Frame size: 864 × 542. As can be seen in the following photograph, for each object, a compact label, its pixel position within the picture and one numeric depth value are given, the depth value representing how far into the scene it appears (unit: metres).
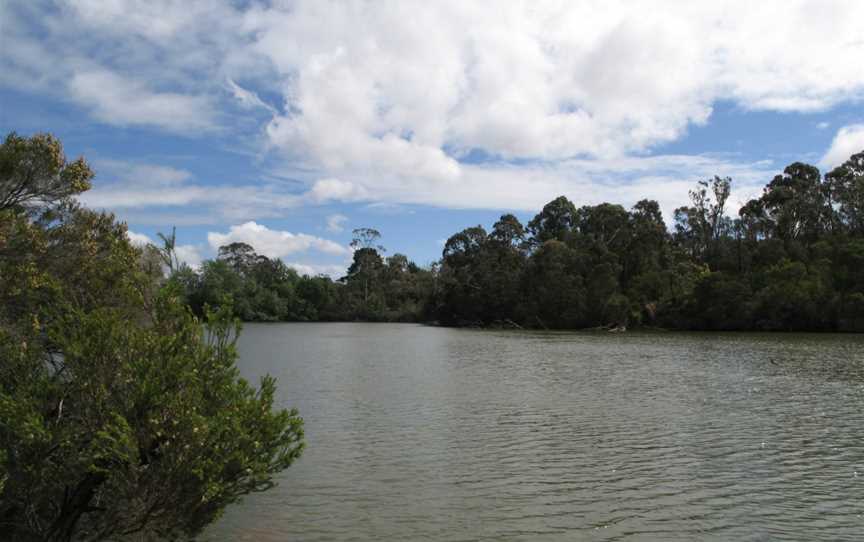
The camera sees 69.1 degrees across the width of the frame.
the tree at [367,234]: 147.38
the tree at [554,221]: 113.81
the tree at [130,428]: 7.64
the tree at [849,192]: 81.56
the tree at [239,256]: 143.12
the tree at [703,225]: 97.81
